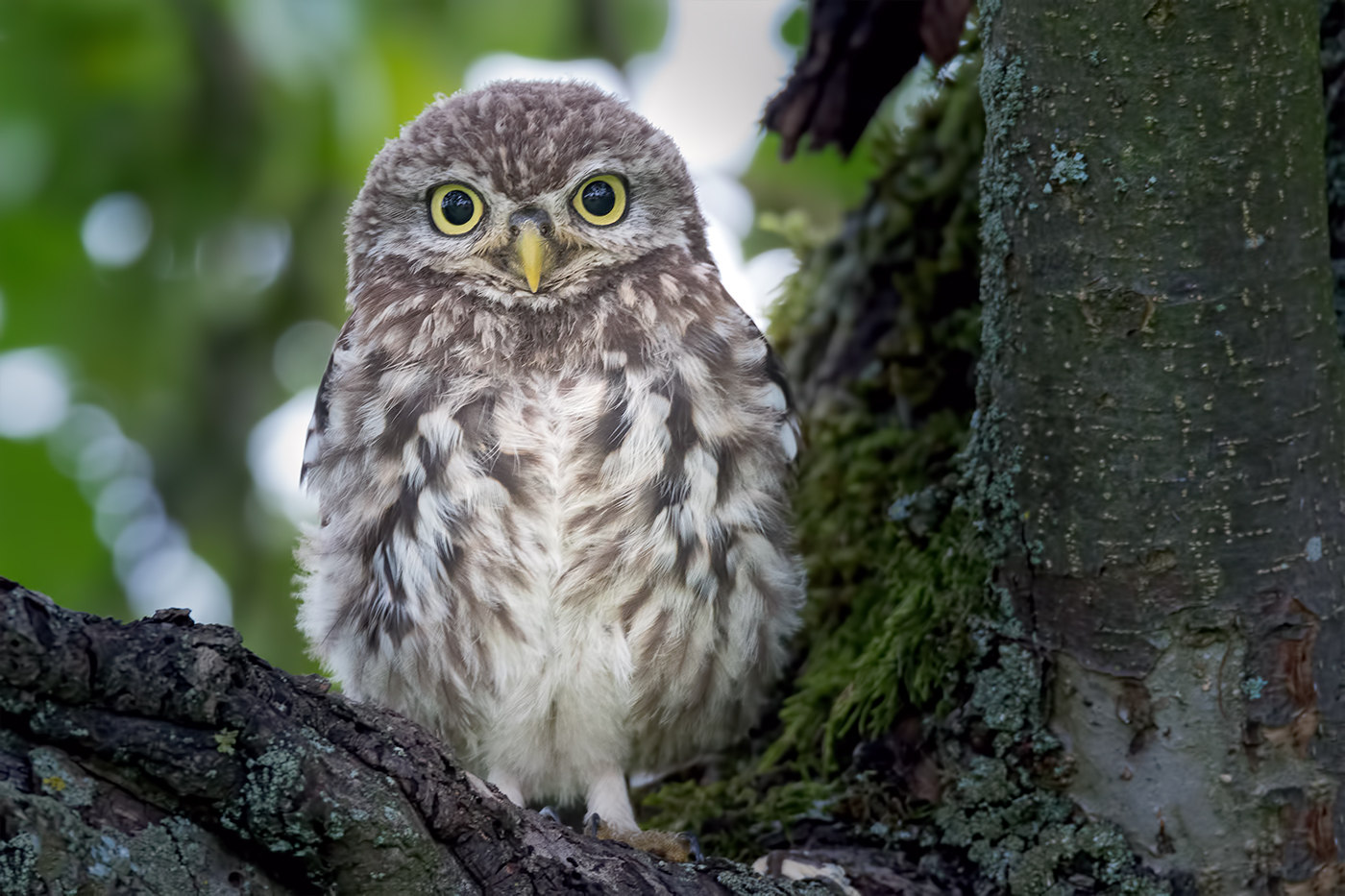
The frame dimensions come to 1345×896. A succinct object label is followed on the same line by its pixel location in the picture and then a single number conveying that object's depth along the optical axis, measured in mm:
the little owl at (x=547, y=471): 4721
